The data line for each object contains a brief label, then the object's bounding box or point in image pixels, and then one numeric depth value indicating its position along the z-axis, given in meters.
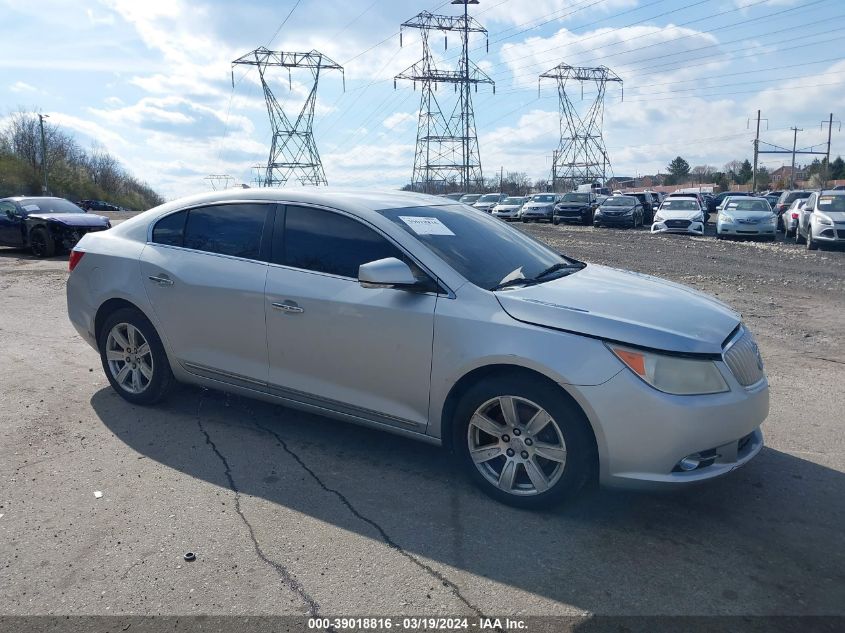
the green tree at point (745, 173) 103.62
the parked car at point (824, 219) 19.11
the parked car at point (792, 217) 23.12
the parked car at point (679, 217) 25.92
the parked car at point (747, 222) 23.38
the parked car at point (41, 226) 17.09
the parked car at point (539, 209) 38.38
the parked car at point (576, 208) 35.09
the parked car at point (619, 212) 31.61
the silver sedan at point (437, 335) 3.45
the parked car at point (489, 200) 45.28
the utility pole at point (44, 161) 75.40
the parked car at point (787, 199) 30.39
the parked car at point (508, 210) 41.19
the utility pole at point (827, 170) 84.25
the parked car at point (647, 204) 36.81
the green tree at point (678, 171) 114.19
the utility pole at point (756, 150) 78.38
